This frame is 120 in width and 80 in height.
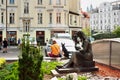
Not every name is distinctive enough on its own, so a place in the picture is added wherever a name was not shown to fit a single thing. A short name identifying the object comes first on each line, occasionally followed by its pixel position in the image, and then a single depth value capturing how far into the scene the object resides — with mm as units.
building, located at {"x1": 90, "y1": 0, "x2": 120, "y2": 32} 67100
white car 10515
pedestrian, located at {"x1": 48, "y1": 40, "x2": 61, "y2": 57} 7900
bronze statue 5115
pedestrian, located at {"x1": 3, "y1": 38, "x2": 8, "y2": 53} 16188
